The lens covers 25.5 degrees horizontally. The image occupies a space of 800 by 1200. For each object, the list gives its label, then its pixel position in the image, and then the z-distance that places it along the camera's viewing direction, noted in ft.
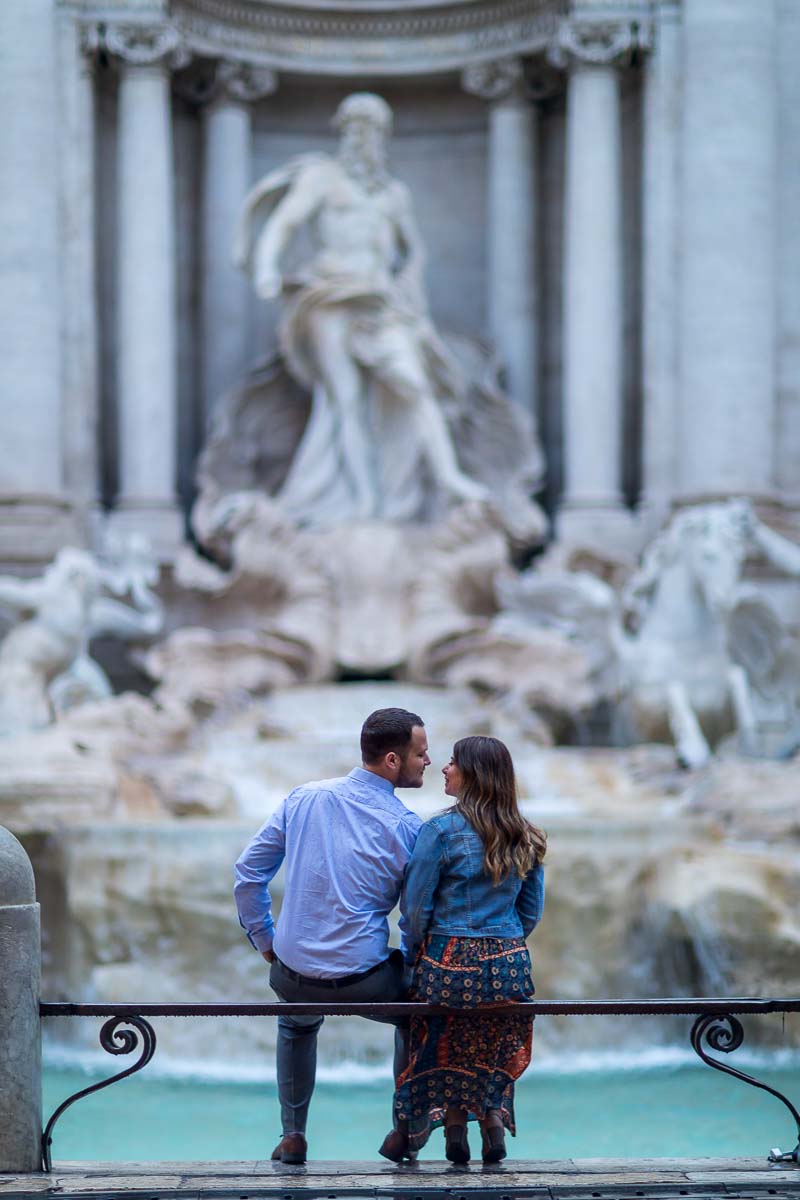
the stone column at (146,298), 50.65
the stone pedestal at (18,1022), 16.22
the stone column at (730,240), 49.14
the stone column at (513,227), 54.60
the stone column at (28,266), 48.39
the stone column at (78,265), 49.62
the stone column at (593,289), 50.70
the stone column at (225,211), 54.24
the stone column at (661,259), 50.19
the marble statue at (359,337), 49.37
